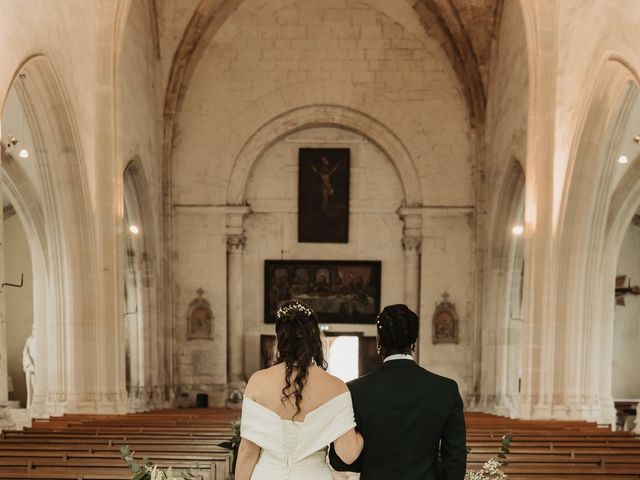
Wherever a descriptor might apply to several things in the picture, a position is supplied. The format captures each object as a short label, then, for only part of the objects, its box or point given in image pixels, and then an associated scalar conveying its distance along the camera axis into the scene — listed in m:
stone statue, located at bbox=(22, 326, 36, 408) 19.27
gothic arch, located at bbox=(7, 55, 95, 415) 13.58
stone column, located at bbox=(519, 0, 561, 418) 13.22
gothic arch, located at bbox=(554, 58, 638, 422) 12.32
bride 3.51
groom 3.44
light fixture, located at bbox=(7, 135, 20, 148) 13.74
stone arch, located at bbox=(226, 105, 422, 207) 21.19
